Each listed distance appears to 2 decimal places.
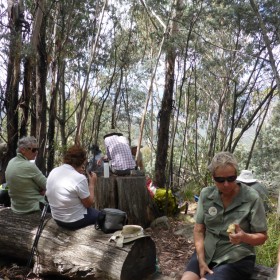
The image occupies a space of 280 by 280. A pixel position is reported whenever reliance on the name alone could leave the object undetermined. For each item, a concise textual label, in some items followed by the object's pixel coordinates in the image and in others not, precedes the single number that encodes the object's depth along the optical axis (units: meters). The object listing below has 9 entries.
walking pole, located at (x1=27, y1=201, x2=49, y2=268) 3.63
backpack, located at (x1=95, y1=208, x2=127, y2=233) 3.40
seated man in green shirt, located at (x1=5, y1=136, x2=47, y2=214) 4.07
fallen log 3.15
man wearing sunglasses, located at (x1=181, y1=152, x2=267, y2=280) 2.47
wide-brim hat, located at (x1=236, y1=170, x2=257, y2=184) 4.62
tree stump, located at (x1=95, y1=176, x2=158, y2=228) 5.36
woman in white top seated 3.52
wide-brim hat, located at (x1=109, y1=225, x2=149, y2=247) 3.22
